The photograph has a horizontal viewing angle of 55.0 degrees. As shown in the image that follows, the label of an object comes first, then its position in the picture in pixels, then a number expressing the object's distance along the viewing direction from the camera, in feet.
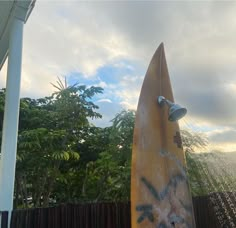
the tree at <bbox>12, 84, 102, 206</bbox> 18.41
